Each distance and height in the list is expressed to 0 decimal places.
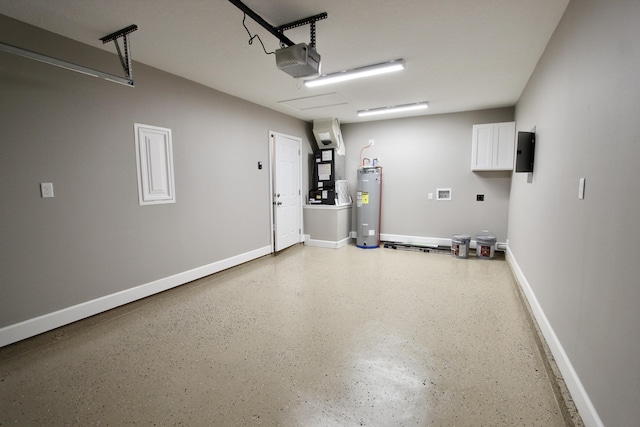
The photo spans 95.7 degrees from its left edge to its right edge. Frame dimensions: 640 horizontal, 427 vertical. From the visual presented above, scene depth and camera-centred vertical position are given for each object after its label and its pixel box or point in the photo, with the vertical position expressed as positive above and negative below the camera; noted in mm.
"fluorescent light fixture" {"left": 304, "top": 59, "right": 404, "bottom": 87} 3203 +1333
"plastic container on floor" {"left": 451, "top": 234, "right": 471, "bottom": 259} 5145 -1065
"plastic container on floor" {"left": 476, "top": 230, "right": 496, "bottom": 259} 5102 -1072
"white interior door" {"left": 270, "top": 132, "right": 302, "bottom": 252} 5422 -81
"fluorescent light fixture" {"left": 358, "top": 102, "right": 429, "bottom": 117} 5023 +1398
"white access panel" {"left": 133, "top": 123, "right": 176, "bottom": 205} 3275 +260
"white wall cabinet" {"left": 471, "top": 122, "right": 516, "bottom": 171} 4945 +690
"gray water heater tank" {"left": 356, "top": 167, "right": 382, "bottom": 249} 6055 -418
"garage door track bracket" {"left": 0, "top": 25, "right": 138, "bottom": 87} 2066 +978
